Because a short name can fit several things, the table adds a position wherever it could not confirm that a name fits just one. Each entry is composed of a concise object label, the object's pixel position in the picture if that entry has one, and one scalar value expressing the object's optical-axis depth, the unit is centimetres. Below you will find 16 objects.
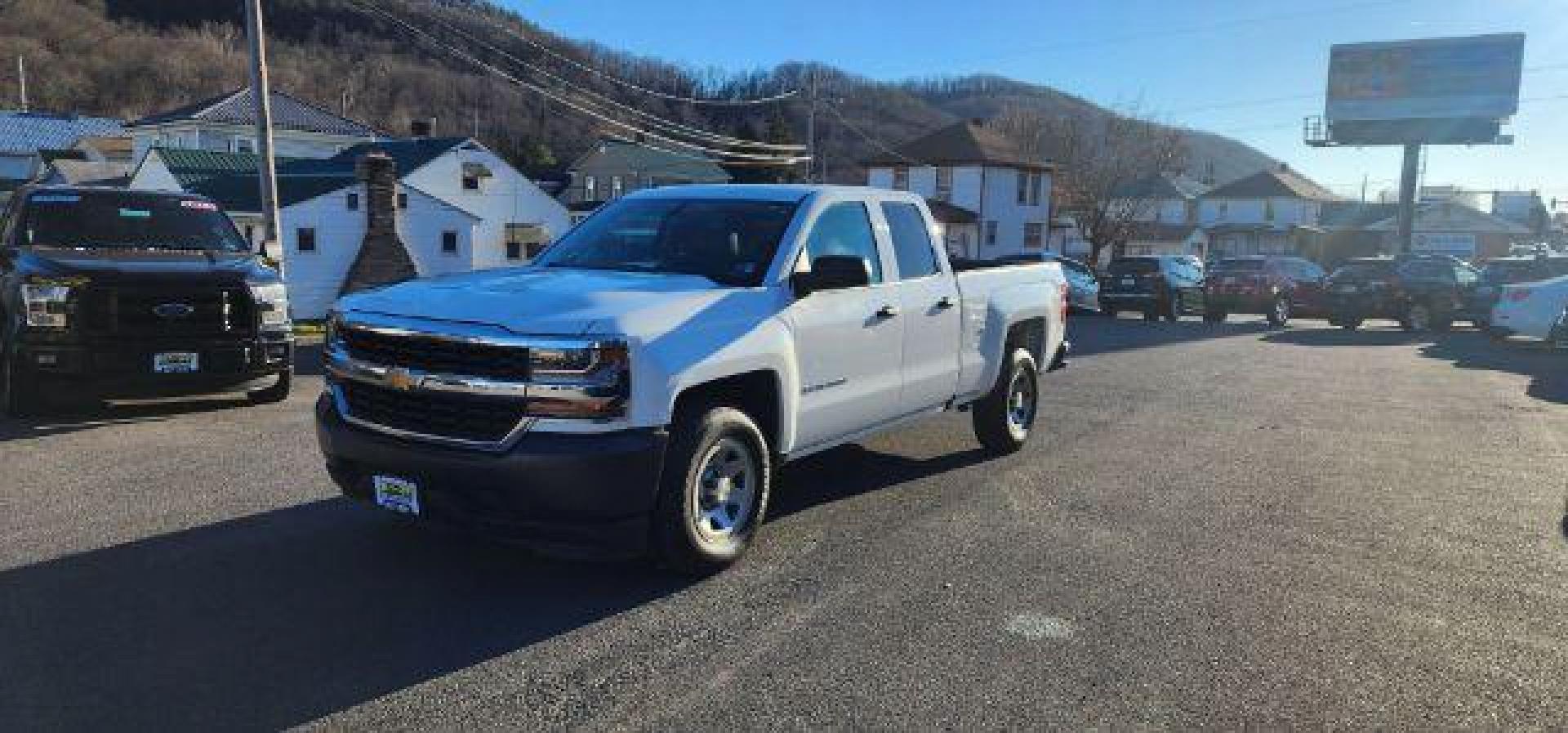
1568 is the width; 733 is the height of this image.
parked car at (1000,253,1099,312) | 2661
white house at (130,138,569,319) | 2905
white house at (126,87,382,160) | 5353
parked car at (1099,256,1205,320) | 2558
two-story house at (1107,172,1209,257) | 6138
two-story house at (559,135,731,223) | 6538
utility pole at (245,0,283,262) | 1580
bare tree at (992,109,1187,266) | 5906
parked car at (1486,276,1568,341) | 1848
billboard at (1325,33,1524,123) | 5362
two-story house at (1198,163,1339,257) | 8125
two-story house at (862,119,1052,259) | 5578
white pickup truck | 456
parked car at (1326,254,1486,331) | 2377
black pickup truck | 844
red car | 2555
